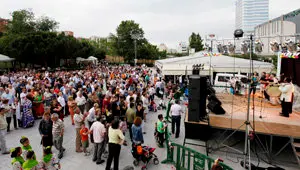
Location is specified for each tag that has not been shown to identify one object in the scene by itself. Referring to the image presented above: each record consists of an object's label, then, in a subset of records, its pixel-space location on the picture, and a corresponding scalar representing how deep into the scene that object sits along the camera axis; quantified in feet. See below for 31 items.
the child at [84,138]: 19.45
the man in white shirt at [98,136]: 17.96
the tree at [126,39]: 195.11
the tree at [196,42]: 159.53
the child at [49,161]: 13.80
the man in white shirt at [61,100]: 29.69
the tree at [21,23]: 142.92
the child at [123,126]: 21.85
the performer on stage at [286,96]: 24.20
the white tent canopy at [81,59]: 135.20
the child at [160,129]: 21.80
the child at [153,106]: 37.76
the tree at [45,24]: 152.87
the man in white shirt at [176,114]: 24.03
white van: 50.18
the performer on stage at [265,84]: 33.76
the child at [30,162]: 12.89
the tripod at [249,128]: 18.09
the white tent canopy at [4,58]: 79.82
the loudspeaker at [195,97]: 20.95
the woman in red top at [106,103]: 27.67
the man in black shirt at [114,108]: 25.73
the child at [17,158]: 13.29
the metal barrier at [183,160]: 14.90
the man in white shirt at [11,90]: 29.98
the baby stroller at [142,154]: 18.01
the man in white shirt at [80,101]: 28.95
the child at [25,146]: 14.51
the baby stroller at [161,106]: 39.72
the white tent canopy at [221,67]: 57.41
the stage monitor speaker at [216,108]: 25.59
